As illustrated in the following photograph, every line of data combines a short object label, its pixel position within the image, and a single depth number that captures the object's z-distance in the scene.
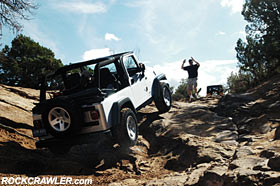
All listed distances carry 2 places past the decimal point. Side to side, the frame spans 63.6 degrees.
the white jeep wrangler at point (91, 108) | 3.93
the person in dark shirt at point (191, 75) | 10.50
